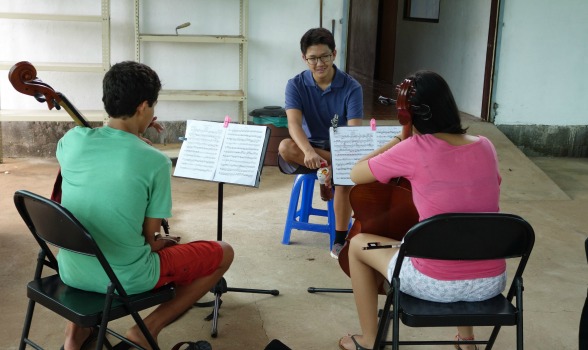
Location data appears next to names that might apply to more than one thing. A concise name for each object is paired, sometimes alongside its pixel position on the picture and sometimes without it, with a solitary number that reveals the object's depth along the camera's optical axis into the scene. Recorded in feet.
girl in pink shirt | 7.23
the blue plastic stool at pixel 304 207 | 12.70
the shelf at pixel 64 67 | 17.61
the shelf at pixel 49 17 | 17.42
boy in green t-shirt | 7.07
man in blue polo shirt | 11.97
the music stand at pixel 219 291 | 9.38
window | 27.61
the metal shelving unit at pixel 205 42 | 18.51
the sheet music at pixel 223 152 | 9.23
